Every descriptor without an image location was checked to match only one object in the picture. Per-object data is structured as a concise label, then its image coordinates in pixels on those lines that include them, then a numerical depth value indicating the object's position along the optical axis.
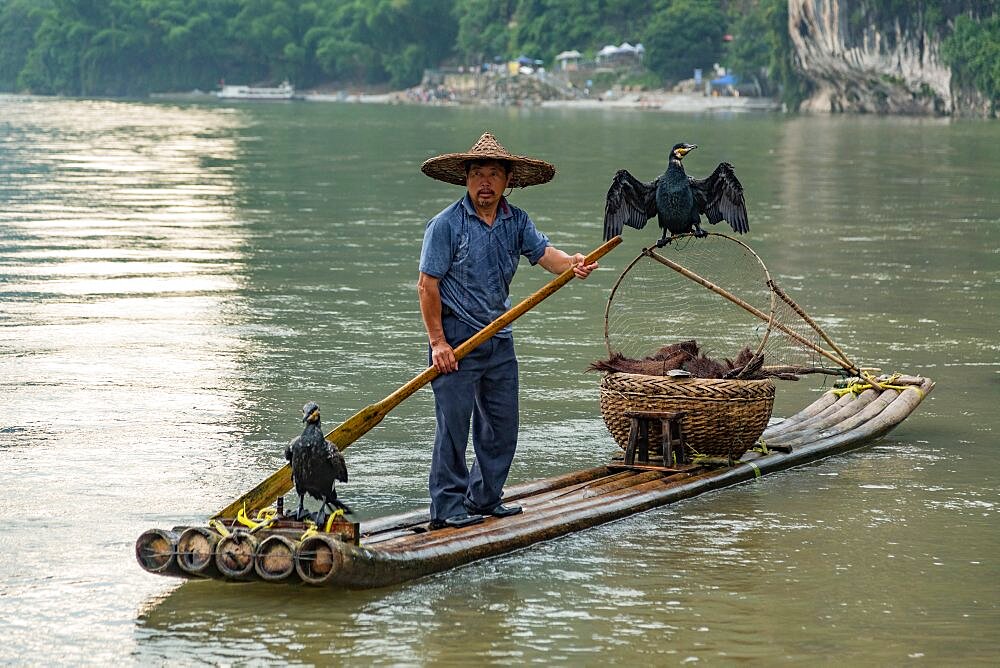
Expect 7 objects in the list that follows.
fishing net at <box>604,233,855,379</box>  19.81
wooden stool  16.95
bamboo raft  13.04
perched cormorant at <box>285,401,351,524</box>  13.13
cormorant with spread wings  18.00
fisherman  14.42
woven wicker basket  17.20
